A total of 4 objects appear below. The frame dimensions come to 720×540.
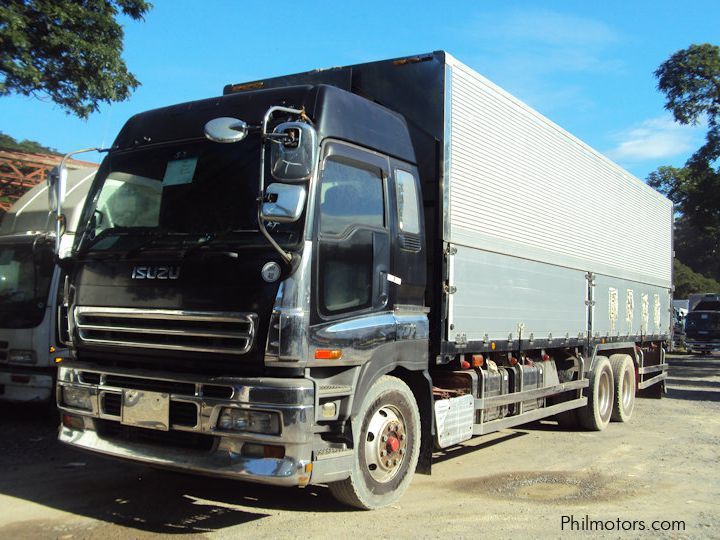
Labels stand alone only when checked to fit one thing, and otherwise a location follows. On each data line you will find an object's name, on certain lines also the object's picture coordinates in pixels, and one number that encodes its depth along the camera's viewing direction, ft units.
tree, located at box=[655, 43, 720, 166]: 83.87
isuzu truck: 14.76
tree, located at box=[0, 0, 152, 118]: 38.19
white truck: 28.68
